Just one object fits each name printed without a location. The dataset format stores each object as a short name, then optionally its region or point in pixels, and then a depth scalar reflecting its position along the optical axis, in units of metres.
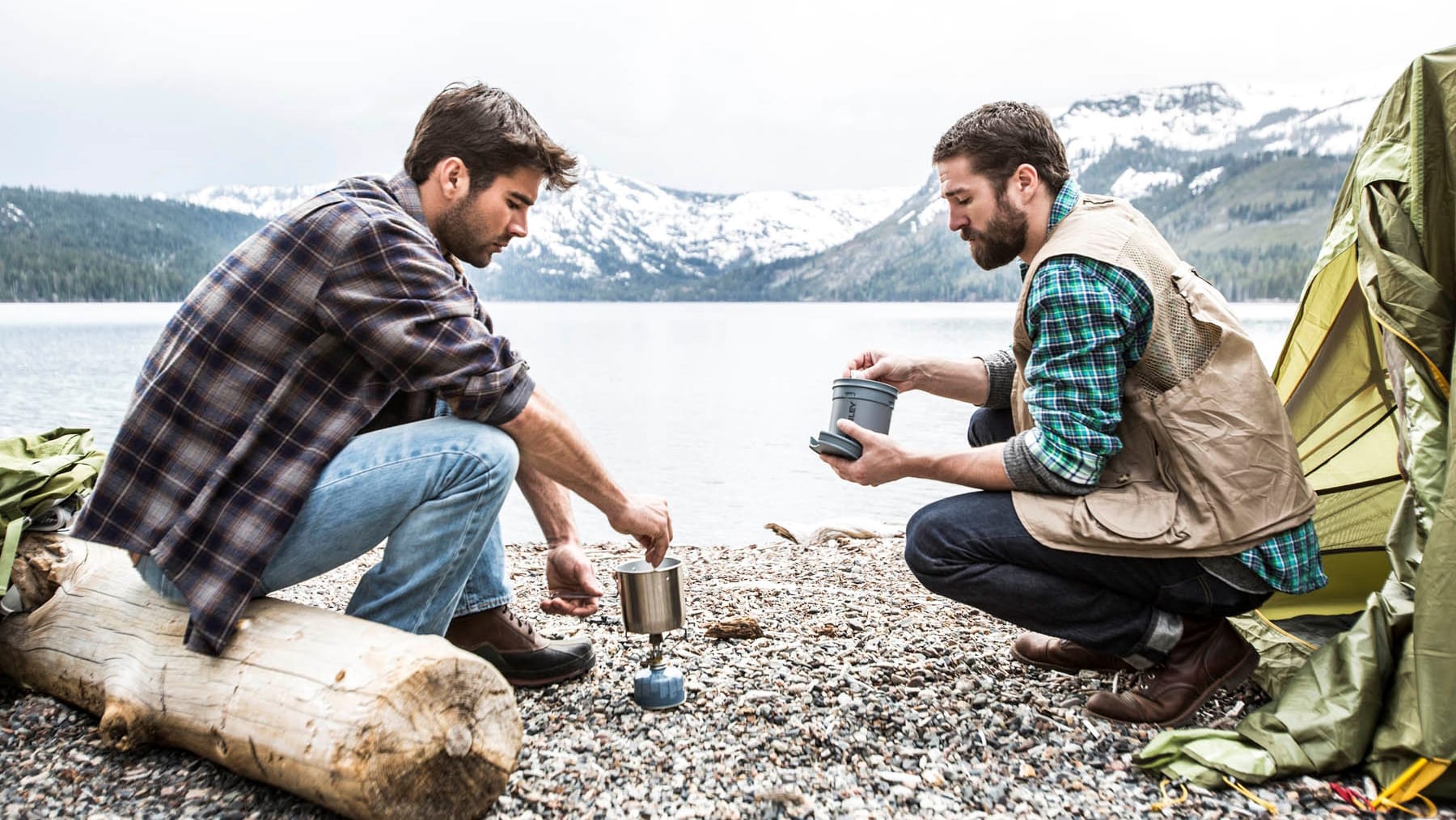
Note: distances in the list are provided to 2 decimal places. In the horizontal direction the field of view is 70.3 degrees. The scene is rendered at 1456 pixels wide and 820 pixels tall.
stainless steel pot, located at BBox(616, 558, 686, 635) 3.72
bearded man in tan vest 3.41
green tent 3.06
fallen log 2.71
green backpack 3.95
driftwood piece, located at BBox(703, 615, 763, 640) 4.77
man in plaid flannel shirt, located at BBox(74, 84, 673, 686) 3.03
